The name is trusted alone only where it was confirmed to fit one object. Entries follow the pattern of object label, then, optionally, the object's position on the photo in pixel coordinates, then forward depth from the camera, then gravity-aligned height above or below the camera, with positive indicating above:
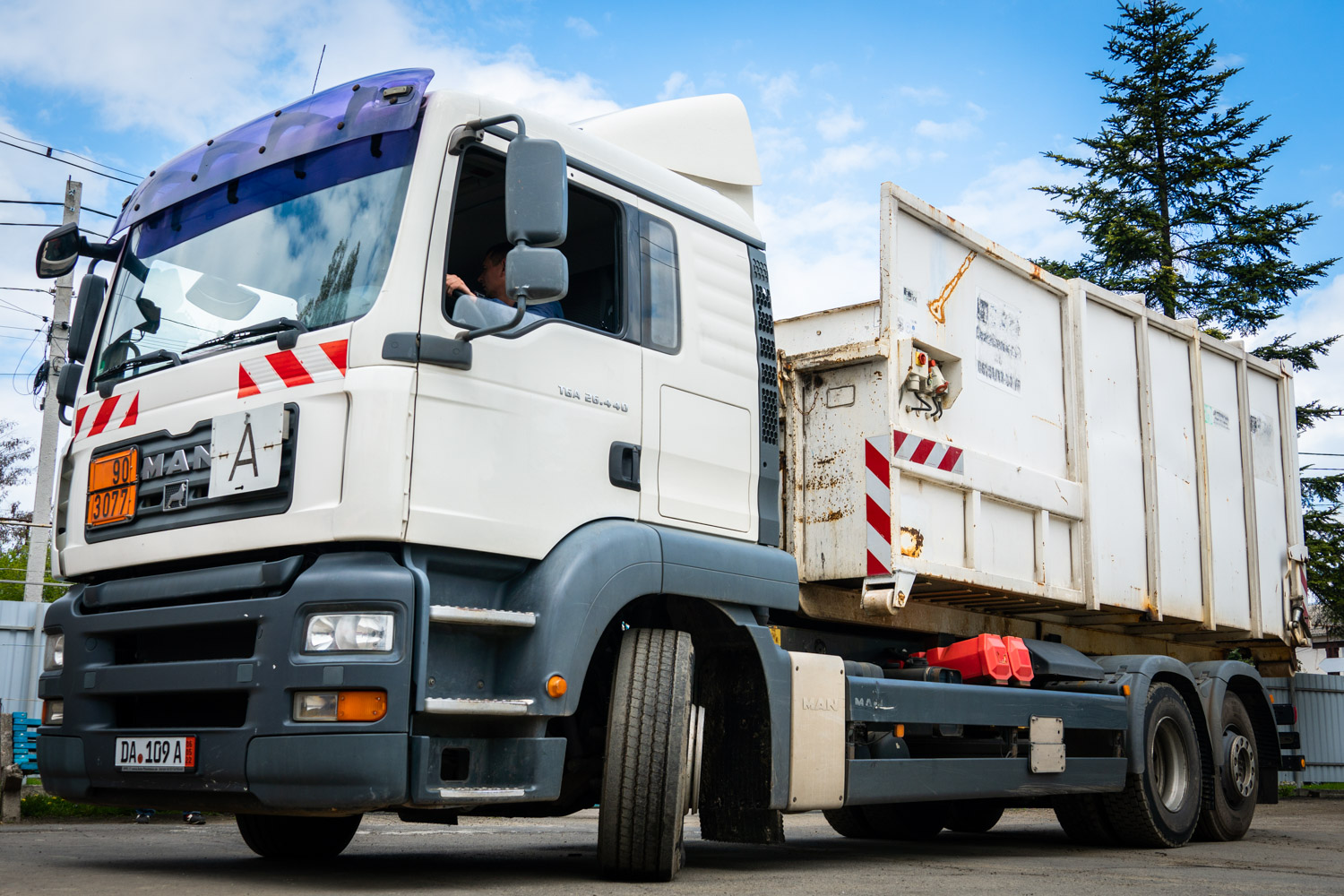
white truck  4.13 +0.66
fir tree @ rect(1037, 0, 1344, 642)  21.66 +8.25
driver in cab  4.66 +1.42
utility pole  18.84 +3.34
